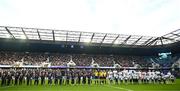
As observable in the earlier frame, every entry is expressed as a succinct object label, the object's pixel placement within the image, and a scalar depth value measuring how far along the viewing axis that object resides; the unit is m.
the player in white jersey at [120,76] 12.33
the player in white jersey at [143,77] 12.48
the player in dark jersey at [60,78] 11.65
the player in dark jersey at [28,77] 11.35
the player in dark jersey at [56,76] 11.71
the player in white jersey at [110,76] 12.36
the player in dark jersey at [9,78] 10.95
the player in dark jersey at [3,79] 10.87
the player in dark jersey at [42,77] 11.43
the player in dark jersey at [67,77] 11.82
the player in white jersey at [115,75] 12.35
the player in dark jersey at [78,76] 11.91
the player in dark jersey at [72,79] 11.72
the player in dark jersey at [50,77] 11.58
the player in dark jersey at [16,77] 11.24
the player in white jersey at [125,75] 12.26
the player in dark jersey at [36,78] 11.32
